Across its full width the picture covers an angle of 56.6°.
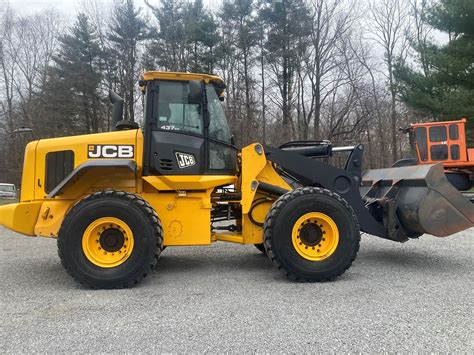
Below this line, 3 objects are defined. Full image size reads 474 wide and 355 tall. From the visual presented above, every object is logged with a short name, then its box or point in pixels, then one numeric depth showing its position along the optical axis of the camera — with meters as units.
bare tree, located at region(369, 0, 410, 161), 32.28
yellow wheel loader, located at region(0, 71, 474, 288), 5.20
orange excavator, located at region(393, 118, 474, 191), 14.25
